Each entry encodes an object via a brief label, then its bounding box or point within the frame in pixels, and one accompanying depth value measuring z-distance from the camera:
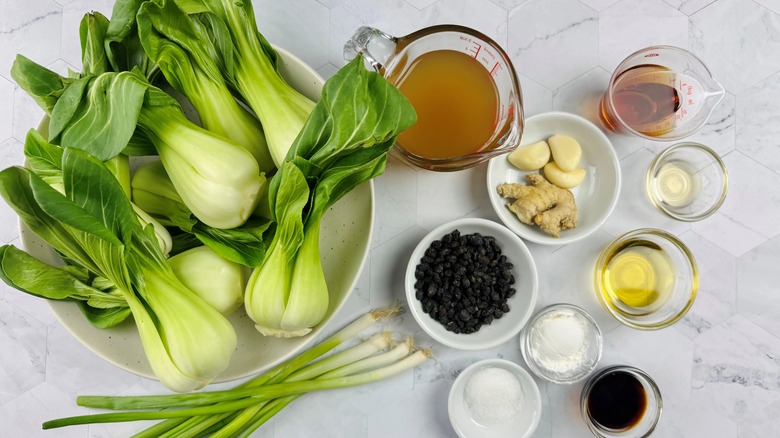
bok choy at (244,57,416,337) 0.79
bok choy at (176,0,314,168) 0.86
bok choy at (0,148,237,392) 0.75
